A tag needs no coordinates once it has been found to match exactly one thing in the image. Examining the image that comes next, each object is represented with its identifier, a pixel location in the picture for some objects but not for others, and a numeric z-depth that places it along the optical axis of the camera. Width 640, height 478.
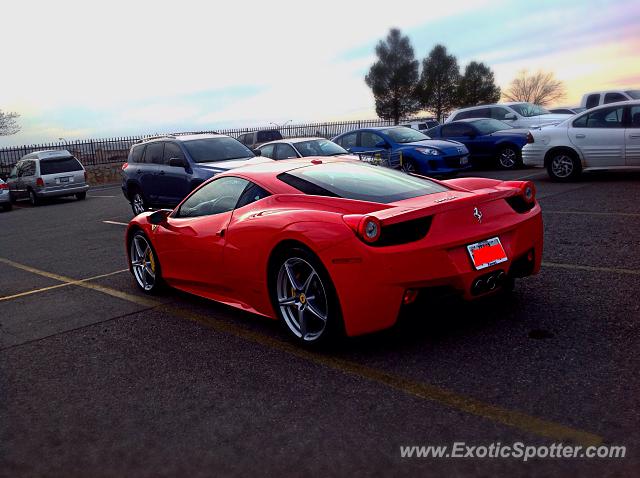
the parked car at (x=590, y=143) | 12.12
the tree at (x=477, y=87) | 81.88
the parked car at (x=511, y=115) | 20.19
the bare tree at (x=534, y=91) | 88.12
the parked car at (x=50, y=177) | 20.97
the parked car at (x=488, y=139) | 17.06
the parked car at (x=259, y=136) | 31.11
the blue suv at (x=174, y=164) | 11.87
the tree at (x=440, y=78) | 80.86
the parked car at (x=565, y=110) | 24.81
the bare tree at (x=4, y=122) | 47.00
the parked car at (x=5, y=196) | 20.14
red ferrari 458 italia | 4.07
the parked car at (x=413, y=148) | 14.99
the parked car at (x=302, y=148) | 14.99
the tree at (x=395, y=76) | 78.75
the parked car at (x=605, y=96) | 22.34
